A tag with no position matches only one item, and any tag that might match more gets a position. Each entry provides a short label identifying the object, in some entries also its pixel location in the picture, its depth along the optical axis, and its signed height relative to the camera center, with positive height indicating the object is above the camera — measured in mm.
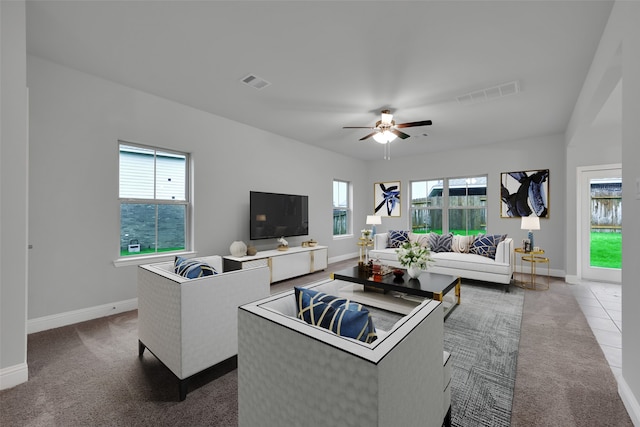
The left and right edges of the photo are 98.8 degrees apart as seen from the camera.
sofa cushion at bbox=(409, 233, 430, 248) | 5570 -542
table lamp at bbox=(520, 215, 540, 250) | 4609 -196
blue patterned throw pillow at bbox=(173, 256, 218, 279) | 2016 -426
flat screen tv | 4715 -40
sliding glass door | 4566 -173
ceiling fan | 3875 +1198
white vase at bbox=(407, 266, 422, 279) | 3400 -727
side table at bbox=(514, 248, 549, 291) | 4402 -1195
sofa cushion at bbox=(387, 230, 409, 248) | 5832 -542
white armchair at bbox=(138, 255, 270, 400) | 1802 -715
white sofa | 4250 -857
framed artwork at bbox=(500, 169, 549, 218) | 5438 +385
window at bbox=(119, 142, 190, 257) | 3492 +177
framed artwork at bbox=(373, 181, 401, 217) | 7367 +393
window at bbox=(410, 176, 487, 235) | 6266 +180
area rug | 1700 -1217
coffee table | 2967 -836
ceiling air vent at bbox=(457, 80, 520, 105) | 3292 +1511
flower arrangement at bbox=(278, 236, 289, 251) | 4980 -588
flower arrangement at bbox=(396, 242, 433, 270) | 3355 -549
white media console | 4152 -809
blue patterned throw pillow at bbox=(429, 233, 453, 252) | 5316 -590
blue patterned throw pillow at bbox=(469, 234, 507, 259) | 4734 -573
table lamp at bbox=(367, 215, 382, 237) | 6676 -178
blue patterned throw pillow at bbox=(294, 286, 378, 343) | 1149 -456
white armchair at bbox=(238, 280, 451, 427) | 883 -599
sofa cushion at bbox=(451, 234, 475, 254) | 5133 -590
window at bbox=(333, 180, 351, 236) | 6954 +99
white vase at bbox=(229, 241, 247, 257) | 4223 -555
